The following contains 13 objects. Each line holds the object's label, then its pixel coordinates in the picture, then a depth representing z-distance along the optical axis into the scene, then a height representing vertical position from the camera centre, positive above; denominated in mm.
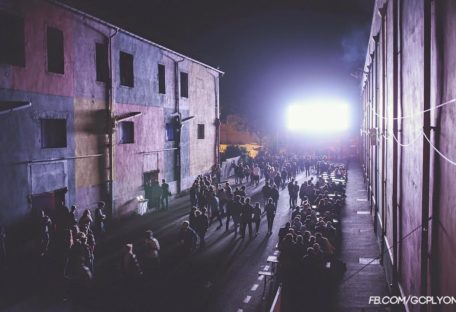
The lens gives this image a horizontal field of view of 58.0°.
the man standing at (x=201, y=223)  15273 -2968
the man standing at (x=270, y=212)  17109 -2913
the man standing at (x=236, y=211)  17391 -2889
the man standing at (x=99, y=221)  15930 -2971
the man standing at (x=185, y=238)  13219 -3043
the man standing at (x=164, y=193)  22208 -2690
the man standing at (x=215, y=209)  18922 -3035
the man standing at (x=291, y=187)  21967 -2417
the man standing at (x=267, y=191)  20156 -2389
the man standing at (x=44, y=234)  13055 -2822
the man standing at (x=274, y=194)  20203 -2540
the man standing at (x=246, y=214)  16522 -2863
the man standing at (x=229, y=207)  17719 -2802
